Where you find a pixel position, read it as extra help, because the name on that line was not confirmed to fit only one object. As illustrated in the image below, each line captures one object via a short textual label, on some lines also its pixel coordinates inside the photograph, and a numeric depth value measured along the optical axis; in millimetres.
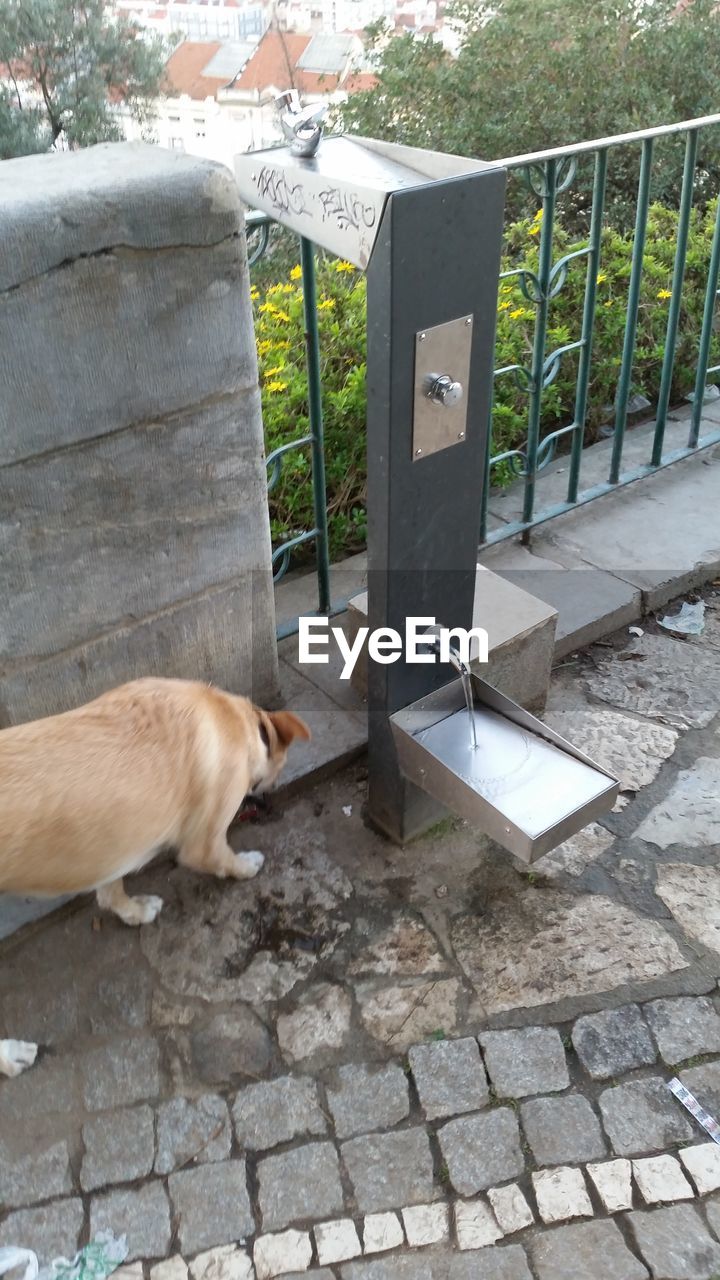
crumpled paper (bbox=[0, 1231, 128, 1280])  2100
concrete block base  3223
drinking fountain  2078
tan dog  2201
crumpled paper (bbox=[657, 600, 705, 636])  3963
